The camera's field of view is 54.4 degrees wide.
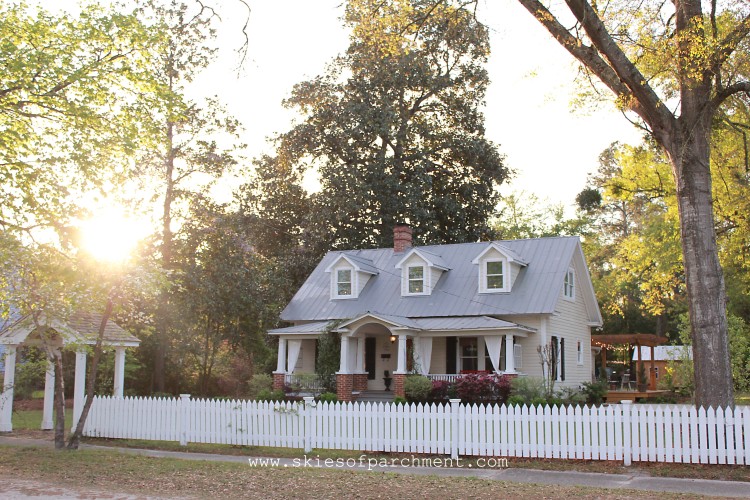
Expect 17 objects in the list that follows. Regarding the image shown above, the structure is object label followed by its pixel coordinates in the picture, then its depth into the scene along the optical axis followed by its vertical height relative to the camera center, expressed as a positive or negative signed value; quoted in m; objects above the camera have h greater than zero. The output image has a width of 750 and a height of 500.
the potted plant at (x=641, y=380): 30.04 -1.01
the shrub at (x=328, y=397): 21.62 -1.30
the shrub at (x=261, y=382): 26.78 -1.10
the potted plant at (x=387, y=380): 26.94 -0.97
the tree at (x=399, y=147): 35.94 +10.60
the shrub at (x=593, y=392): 25.95 -1.26
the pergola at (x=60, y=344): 15.99 +0.11
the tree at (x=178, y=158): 29.00 +7.64
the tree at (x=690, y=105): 12.80 +4.58
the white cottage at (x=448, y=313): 24.64 +1.49
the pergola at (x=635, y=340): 30.38 +0.71
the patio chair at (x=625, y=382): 34.54 -1.25
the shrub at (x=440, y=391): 22.81 -1.14
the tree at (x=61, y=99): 14.69 +5.17
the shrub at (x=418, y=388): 22.83 -1.06
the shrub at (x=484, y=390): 21.81 -1.04
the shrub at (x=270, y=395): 24.77 -1.46
